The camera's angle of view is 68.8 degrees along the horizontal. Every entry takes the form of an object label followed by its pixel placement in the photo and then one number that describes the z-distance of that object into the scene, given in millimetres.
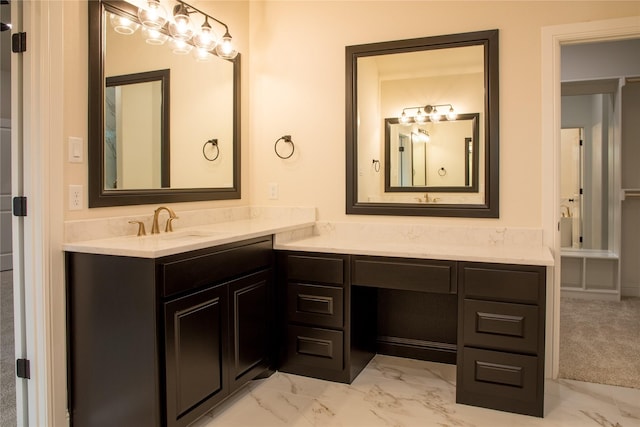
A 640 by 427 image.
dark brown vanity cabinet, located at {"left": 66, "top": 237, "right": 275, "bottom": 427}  1904
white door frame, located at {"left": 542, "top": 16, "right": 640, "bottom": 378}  2699
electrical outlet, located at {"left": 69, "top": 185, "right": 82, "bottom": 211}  2098
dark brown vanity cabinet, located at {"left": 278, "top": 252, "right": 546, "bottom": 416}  2346
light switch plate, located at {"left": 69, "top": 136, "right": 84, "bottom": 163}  2090
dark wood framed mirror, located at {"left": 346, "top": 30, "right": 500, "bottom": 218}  2861
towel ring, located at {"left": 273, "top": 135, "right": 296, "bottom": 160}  3371
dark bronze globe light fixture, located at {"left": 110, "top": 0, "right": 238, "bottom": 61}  2415
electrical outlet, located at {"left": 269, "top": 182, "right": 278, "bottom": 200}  3455
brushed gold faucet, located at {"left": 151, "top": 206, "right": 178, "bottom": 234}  2496
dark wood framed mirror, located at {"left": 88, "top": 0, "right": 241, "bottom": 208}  2215
